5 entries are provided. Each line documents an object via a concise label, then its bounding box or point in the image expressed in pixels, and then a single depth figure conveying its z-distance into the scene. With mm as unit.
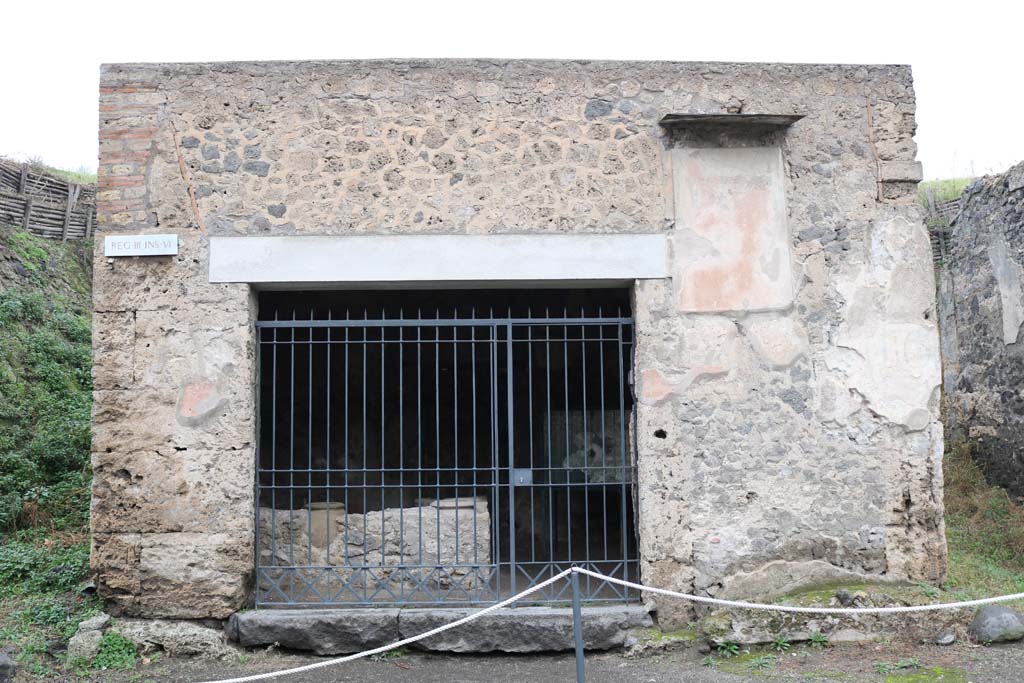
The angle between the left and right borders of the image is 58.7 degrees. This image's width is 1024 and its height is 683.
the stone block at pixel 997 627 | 5199
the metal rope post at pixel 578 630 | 4016
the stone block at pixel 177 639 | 5297
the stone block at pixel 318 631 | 5352
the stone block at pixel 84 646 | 5152
